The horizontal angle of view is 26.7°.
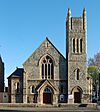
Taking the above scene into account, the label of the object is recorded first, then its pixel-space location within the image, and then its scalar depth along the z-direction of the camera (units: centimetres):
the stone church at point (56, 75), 4192
